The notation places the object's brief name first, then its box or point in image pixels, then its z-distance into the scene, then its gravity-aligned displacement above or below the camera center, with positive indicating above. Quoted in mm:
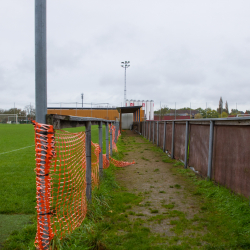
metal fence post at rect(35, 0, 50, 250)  2262 +402
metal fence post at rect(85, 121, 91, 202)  3540 -625
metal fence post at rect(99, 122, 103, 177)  5227 -947
